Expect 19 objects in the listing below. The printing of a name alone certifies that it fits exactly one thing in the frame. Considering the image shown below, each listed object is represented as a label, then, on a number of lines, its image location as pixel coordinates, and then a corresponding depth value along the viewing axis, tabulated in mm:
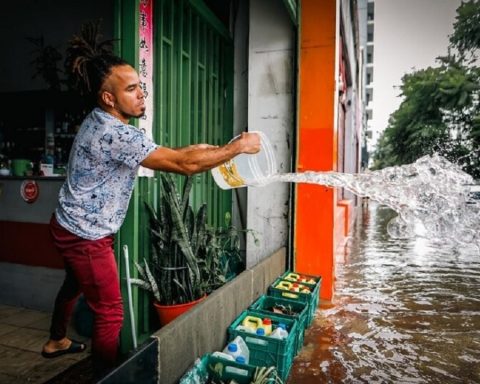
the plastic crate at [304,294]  3610
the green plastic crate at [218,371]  2158
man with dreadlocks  1956
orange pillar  4488
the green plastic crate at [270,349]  2537
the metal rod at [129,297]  2639
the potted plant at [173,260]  2939
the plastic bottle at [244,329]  2838
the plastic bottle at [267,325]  2860
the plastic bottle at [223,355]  2374
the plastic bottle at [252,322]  2985
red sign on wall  3844
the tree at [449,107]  15422
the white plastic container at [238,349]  2574
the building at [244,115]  3611
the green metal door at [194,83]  3391
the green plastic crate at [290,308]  3113
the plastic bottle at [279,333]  2693
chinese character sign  2725
